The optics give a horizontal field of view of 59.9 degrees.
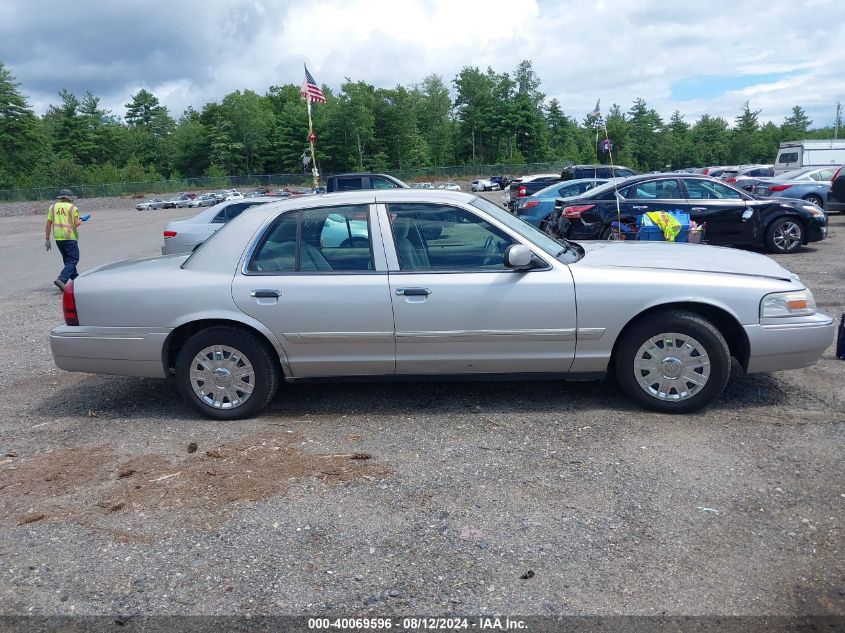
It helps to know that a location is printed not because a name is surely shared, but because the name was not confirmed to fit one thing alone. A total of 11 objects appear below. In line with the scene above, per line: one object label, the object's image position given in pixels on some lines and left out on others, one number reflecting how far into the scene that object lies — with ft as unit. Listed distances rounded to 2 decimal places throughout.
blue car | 53.47
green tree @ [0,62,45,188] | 244.83
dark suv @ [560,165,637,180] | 77.51
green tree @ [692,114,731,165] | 283.18
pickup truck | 71.87
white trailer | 93.81
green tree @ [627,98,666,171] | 283.38
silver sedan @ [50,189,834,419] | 16.33
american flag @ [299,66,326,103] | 73.20
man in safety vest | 38.12
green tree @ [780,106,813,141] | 303.72
